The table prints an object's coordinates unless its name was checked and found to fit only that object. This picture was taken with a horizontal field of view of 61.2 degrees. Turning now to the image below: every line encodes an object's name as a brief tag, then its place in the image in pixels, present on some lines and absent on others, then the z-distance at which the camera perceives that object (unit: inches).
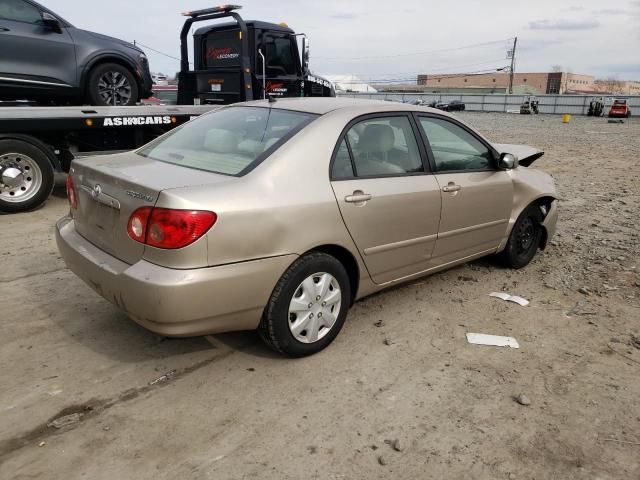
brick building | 3619.6
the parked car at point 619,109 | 1501.0
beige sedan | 111.2
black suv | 273.9
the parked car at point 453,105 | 1975.1
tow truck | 255.6
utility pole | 2865.2
